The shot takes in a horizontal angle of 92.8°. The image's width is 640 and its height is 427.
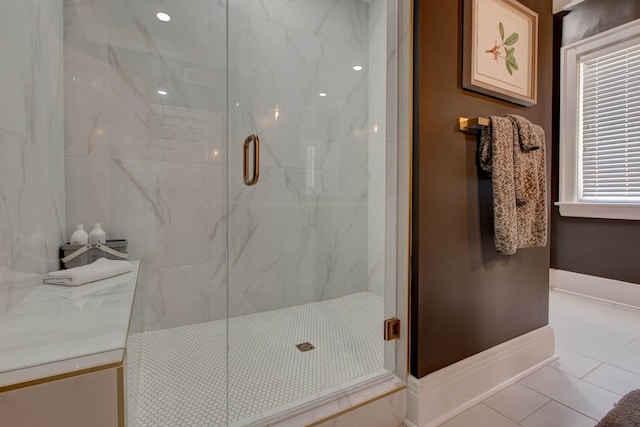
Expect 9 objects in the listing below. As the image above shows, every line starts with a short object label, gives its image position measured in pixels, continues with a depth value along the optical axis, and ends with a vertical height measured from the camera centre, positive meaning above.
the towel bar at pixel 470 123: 1.34 +0.37
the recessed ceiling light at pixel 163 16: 1.86 +1.17
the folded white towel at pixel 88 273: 1.16 -0.27
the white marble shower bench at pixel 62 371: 0.56 -0.31
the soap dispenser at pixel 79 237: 1.53 -0.15
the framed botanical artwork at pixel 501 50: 1.37 +0.76
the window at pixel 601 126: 2.50 +0.72
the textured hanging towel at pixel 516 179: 1.37 +0.14
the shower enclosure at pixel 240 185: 1.46 +0.15
